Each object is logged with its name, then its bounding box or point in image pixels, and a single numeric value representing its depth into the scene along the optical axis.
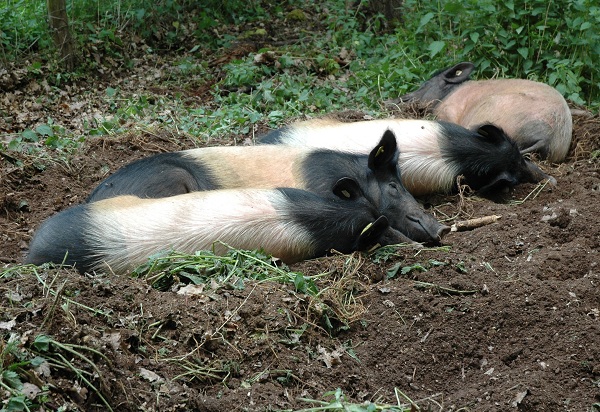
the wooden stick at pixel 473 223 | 12.78
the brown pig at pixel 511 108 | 15.70
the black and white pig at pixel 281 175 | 12.43
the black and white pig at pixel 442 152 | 14.39
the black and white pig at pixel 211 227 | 10.54
